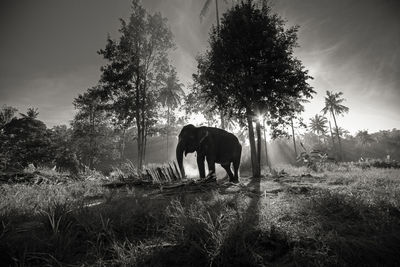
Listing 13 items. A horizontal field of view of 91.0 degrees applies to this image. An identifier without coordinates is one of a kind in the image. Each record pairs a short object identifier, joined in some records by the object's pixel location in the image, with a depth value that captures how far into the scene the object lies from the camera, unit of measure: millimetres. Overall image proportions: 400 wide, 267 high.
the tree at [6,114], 31672
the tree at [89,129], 25594
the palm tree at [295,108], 11250
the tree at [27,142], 23797
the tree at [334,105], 46500
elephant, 8070
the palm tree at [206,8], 17906
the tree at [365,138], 61434
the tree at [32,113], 29975
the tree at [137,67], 16594
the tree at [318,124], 58612
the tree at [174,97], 28941
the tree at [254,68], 10047
